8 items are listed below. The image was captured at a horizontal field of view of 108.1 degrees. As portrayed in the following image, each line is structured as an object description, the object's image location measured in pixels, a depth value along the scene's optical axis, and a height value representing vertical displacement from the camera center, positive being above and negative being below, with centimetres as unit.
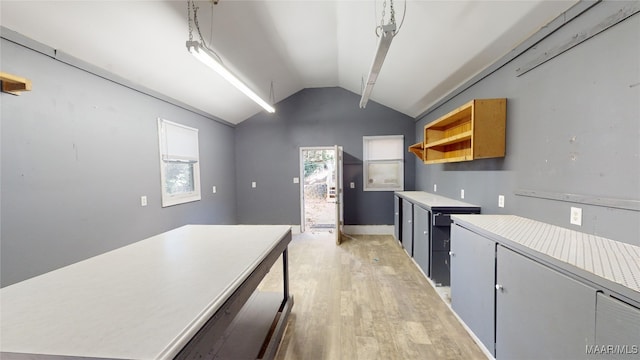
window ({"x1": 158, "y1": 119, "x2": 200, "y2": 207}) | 331 +19
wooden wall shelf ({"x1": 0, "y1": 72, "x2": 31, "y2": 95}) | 161 +66
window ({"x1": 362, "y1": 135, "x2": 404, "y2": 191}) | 518 +21
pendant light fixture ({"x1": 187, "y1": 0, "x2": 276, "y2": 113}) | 190 +105
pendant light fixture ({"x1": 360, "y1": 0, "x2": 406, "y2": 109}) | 170 +107
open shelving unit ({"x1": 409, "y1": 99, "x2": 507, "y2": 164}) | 222 +42
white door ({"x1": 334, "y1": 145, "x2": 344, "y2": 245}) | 432 -41
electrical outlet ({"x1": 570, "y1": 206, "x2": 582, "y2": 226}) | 153 -31
